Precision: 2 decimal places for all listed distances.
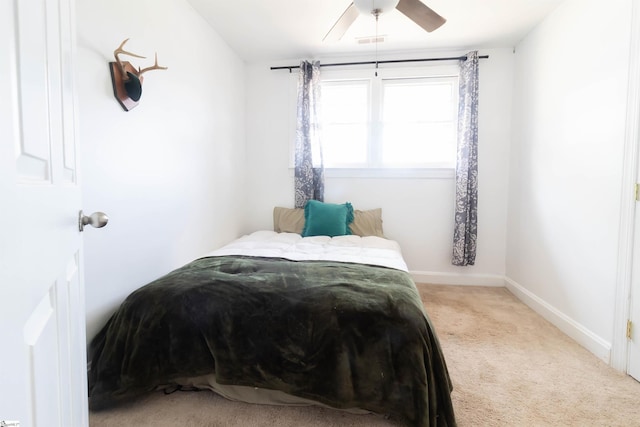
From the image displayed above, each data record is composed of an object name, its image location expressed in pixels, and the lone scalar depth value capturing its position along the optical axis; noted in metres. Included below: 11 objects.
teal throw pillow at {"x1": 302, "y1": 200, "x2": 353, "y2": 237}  3.03
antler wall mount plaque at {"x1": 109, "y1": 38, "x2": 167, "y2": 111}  1.62
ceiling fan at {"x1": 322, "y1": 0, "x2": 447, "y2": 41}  1.81
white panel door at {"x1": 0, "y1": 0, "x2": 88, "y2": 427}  0.51
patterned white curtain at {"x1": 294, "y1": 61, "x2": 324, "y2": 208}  3.31
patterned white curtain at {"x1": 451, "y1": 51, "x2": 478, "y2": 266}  3.08
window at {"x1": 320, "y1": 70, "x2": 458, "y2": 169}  3.29
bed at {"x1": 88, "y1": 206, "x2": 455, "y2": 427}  1.26
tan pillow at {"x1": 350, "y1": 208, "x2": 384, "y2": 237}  3.15
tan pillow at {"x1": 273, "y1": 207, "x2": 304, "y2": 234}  3.31
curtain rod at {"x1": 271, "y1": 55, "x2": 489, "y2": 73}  3.11
